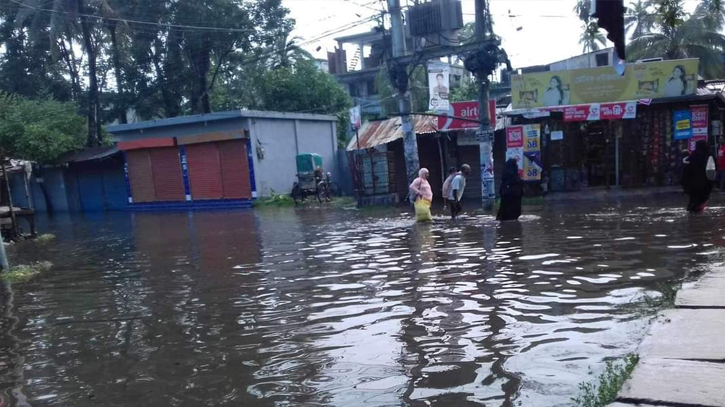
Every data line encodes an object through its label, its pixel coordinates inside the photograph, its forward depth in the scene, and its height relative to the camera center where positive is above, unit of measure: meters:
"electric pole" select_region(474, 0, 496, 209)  17.30 +0.32
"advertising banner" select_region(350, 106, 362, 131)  22.98 +1.03
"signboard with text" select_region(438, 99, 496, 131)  18.95 +0.64
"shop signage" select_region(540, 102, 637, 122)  19.16 +0.35
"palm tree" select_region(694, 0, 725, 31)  31.72 +4.87
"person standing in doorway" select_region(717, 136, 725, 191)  18.45 -1.58
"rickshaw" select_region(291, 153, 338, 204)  26.48 -1.42
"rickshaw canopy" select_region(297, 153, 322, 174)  27.36 -0.63
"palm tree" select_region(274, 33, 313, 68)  35.12 +5.71
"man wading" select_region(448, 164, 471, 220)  15.37 -1.32
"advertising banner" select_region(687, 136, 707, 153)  19.31 -0.82
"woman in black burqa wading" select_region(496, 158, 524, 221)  14.18 -1.41
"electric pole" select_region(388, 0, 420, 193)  19.11 +1.73
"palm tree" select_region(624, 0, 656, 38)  33.33 +5.44
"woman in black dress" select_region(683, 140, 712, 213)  13.12 -1.35
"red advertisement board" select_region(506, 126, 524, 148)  19.84 -0.20
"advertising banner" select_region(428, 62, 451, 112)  18.70 +1.51
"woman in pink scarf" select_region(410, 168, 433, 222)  15.17 -1.40
